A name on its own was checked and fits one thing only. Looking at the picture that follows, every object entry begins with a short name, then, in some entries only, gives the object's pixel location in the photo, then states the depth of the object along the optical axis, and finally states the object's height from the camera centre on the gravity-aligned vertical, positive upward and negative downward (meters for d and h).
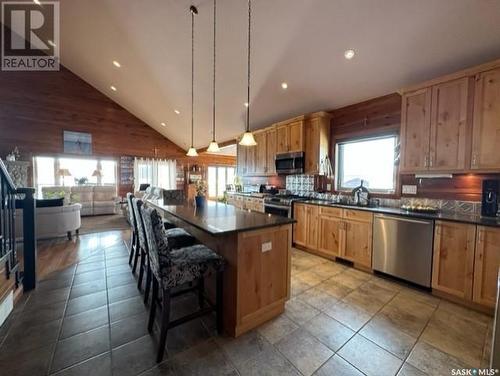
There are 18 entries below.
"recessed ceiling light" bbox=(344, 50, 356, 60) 2.87 +1.69
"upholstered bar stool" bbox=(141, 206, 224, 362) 1.60 -0.69
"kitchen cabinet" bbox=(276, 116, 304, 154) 4.27 +0.93
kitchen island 1.78 -0.72
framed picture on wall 7.32 +1.19
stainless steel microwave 4.26 +0.36
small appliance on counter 2.40 -0.15
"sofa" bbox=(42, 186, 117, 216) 6.68 -0.63
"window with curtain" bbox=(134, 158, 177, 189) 8.56 +0.25
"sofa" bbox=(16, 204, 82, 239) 4.15 -0.85
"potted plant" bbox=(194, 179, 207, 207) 3.03 -0.22
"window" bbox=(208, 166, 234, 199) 10.43 +0.03
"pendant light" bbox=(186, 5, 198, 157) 3.03 +2.25
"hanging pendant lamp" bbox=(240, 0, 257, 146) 2.64 +0.51
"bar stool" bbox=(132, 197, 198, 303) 2.24 -0.73
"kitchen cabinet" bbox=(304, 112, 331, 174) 4.00 +0.78
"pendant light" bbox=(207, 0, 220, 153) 3.24 +0.49
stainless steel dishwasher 2.47 -0.78
